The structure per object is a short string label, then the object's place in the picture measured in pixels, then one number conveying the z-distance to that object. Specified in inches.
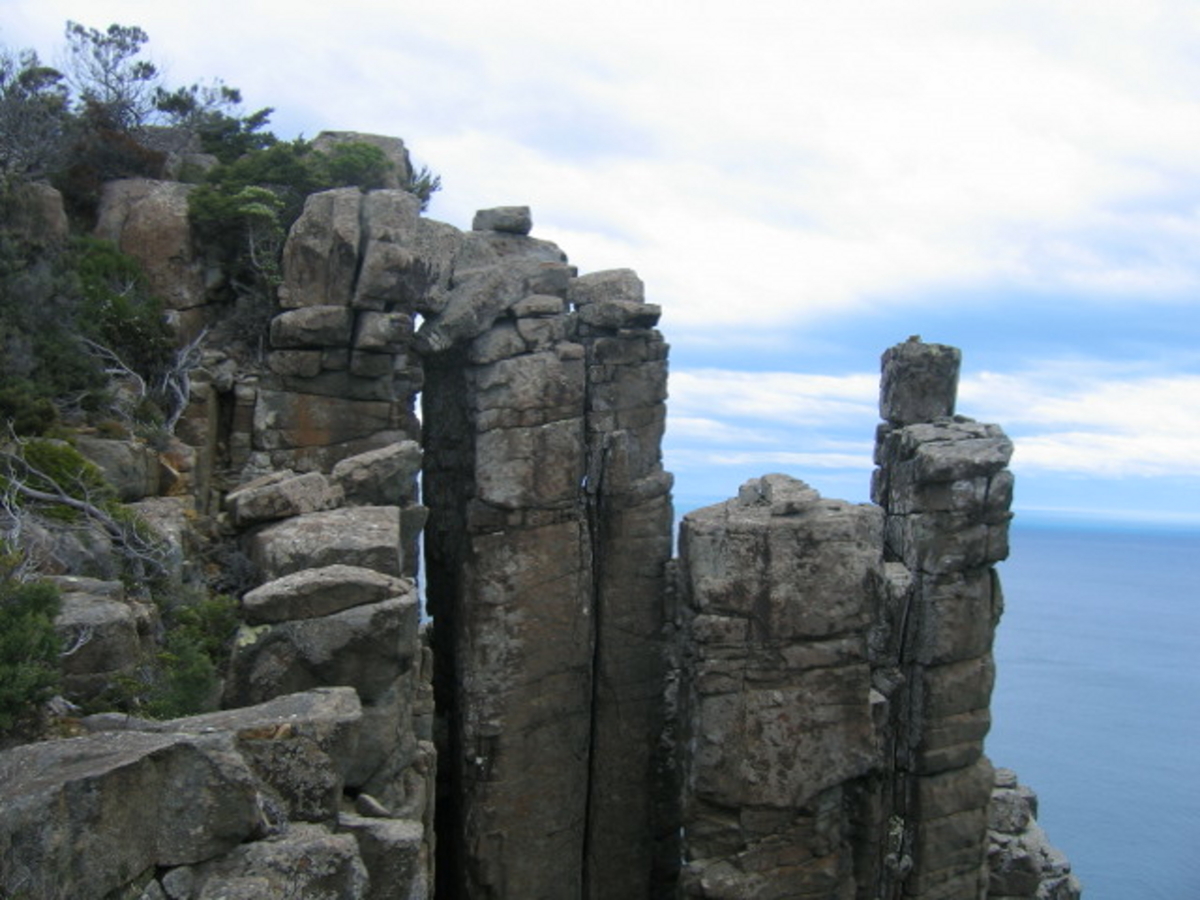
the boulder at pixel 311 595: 532.4
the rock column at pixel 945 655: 888.9
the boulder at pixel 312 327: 853.2
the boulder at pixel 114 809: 295.4
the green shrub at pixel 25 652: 384.5
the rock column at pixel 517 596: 896.9
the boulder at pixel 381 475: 765.3
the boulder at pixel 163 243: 912.9
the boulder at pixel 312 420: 855.1
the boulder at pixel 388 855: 398.0
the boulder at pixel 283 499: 700.0
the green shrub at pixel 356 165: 998.4
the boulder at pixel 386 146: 1055.0
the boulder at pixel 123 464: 698.8
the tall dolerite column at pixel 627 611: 958.4
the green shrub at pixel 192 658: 489.4
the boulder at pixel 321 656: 518.9
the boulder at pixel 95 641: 456.8
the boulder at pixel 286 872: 322.0
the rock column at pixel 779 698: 789.2
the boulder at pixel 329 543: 617.6
